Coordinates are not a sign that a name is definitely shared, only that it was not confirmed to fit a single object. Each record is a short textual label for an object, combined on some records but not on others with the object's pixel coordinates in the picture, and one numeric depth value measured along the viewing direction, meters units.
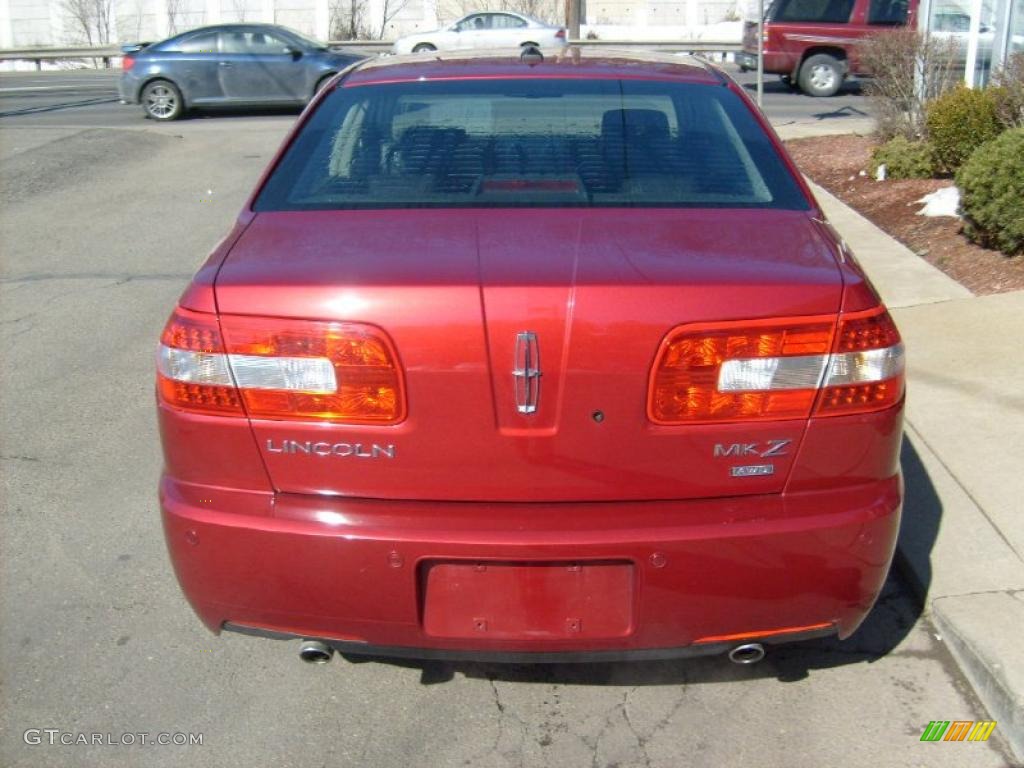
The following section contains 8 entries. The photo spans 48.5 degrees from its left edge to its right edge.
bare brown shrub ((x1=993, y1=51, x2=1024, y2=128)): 8.89
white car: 27.17
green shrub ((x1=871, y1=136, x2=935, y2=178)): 10.37
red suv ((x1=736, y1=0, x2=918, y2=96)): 20.47
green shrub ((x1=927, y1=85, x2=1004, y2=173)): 9.36
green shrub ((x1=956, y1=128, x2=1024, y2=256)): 7.18
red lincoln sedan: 2.61
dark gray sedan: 19.06
